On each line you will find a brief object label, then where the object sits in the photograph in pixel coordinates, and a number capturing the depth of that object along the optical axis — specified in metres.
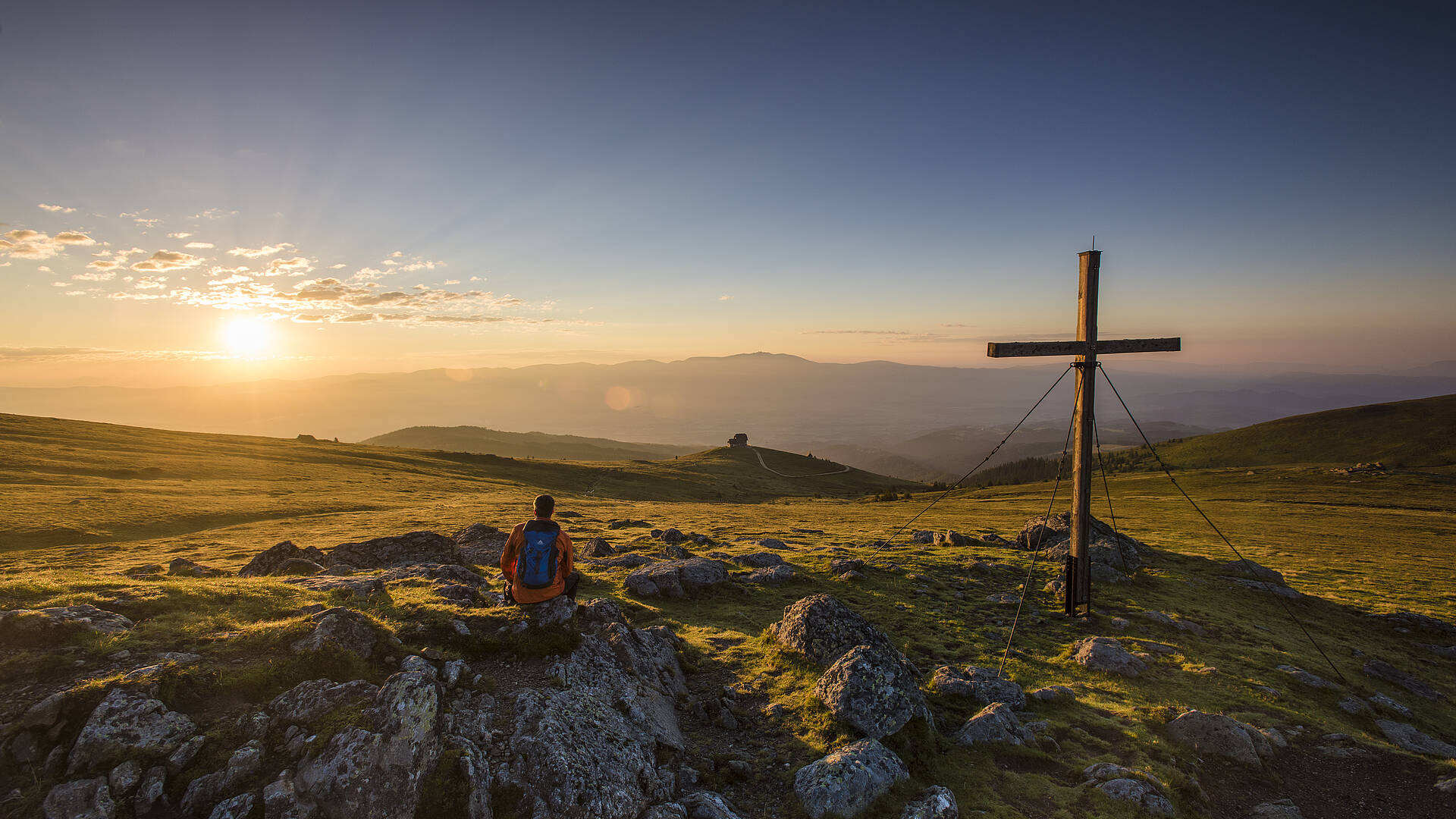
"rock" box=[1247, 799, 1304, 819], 8.27
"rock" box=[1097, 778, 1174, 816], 7.95
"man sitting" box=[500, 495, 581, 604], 10.58
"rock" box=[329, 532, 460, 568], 18.28
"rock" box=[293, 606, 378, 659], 7.91
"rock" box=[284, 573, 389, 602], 11.09
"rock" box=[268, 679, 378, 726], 6.72
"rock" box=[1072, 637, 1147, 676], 12.97
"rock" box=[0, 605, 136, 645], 7.03
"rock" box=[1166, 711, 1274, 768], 9.61
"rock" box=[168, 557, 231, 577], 14.90
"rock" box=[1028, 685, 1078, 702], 11.41
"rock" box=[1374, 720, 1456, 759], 10.30
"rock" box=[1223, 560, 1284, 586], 20.71
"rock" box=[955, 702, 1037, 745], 9.50
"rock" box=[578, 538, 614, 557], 22.47
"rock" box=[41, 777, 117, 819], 5.39
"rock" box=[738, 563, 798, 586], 18.88
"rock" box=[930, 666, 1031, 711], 11.15
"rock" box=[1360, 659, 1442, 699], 12.96
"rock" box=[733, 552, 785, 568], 20.92
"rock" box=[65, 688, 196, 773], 5.83
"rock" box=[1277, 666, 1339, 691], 12.66
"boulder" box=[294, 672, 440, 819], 6.11
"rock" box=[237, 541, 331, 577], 15.45
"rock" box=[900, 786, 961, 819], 7.38
